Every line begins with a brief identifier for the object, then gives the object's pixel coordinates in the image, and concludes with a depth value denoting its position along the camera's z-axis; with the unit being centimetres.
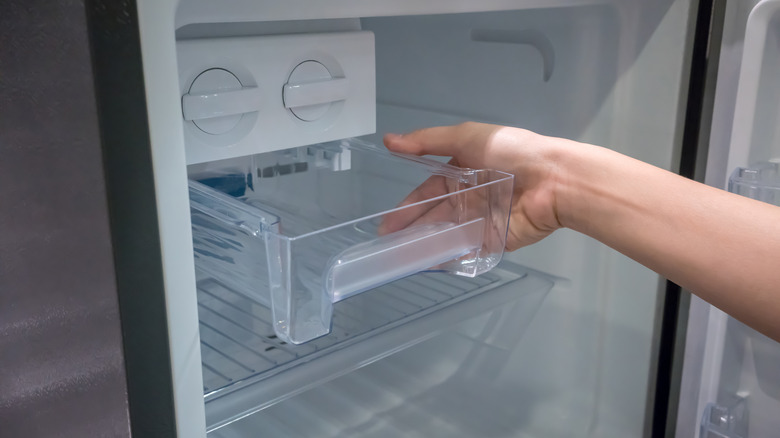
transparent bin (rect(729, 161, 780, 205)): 83
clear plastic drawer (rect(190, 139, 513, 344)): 55
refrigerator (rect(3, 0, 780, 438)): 44
